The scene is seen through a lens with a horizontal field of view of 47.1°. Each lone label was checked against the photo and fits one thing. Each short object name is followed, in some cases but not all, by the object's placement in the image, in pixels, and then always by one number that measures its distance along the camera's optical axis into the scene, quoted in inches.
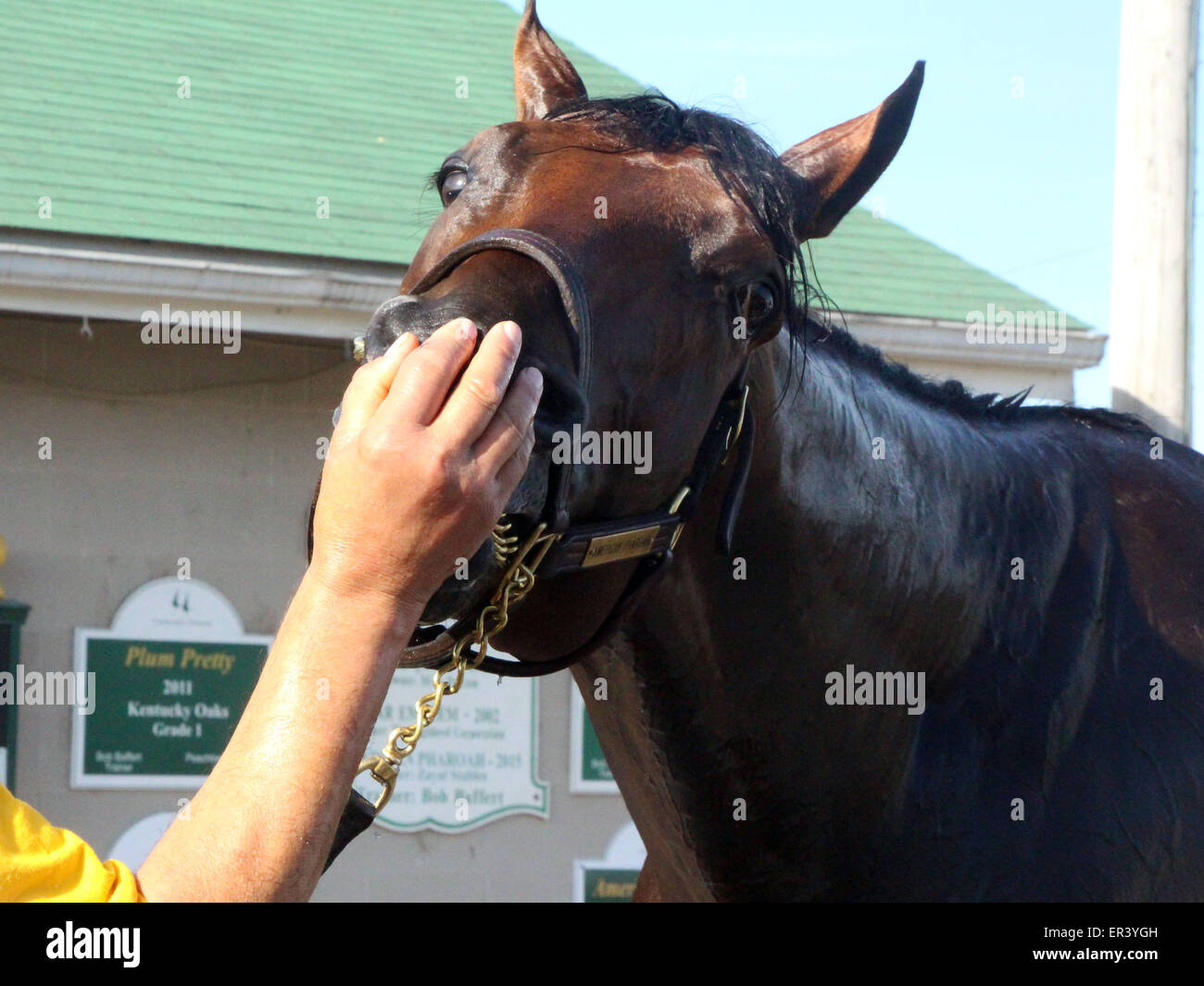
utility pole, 200.2
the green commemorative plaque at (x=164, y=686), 255.1
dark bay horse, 85.3
